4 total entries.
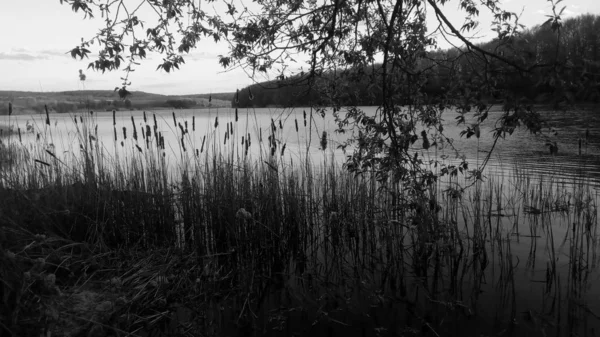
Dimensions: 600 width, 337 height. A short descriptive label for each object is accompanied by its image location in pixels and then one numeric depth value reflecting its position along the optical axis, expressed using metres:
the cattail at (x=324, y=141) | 4.99
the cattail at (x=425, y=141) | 3.51
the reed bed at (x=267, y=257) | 3.14
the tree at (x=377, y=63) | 3.29
